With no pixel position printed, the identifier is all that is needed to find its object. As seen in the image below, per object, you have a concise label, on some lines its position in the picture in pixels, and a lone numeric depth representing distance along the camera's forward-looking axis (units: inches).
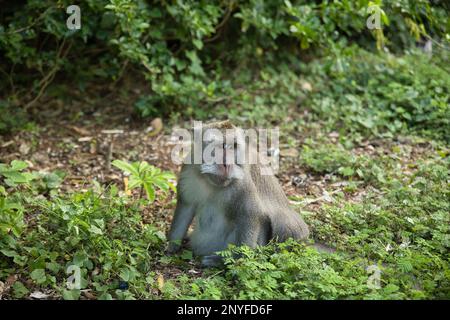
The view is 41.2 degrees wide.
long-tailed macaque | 176.4
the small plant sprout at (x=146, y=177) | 192.2
